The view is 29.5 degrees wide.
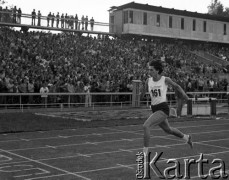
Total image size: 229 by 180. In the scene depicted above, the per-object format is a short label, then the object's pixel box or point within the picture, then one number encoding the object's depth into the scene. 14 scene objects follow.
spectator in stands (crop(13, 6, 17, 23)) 35.97
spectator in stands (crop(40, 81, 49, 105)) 23.70
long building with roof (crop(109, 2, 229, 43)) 49.78
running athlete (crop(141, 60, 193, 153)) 9.49
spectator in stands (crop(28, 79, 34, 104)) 23.39
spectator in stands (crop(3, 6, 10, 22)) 34.94
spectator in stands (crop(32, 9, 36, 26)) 37.17
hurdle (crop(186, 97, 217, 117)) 23.72
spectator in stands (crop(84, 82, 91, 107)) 26.05
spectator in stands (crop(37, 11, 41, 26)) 37.59
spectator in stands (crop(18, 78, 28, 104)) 23.14
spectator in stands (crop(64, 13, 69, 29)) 38.38
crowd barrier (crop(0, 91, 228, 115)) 23.20
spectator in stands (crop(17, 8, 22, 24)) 36.12
